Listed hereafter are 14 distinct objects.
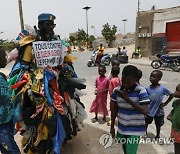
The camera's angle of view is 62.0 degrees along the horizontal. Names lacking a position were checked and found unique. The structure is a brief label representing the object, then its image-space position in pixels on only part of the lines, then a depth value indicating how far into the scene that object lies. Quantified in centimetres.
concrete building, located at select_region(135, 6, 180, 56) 1153
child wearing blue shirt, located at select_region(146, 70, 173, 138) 238
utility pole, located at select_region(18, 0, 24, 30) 813
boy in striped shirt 163
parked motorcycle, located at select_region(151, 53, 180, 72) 827
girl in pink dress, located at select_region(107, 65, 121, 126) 278
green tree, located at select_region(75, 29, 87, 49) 3036
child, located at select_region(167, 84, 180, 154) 182
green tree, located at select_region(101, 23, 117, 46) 2663
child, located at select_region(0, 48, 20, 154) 164
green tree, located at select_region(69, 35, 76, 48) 3160
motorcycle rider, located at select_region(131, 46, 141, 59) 1317
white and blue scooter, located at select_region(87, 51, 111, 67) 982
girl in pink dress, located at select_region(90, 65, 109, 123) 310
